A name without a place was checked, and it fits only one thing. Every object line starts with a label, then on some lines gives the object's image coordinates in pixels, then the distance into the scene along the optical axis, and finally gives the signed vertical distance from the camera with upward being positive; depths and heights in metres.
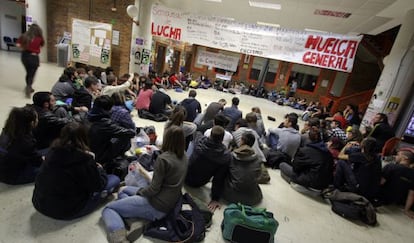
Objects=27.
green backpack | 1.97 -1.31
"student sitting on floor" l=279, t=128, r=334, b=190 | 2.95 -1.01
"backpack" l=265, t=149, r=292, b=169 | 3.74 -1.28
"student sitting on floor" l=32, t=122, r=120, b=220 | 1.67 -1.07
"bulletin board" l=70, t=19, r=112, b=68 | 7.61 +0.04
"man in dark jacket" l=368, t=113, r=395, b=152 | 4.33 -0.57
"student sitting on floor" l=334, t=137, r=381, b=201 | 2.88 -0.95
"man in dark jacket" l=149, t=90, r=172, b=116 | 4.91 -1.01
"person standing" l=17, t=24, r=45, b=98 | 4.43 -0.37
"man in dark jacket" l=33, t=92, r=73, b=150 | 2.44 -0.94
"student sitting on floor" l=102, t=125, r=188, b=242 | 1.81 -1.11
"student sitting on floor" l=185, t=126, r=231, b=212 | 2.46 -1.05
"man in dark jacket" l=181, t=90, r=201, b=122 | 4.51 -0.86
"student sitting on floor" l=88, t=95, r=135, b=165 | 2.41 -0.91
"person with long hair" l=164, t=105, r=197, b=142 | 2.92 -0.82
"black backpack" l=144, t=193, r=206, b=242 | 1.90 -1.41
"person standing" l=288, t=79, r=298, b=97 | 12.92 -0.24
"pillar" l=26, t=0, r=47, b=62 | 7.86 +0.68
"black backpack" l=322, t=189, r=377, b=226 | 2.78 -1.37
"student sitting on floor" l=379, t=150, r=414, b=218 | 3.11 -1.05
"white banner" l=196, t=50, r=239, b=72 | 11.76 +0.42
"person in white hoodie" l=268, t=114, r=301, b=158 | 3.71 -0.91
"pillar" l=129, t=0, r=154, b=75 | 7.03 +0.43
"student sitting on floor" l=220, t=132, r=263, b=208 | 2.52 -1.12
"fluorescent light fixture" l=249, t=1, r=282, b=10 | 6.12 +2.00
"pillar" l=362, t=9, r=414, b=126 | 4.75 +0.61
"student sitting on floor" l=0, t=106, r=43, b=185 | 1.98 -1.05
